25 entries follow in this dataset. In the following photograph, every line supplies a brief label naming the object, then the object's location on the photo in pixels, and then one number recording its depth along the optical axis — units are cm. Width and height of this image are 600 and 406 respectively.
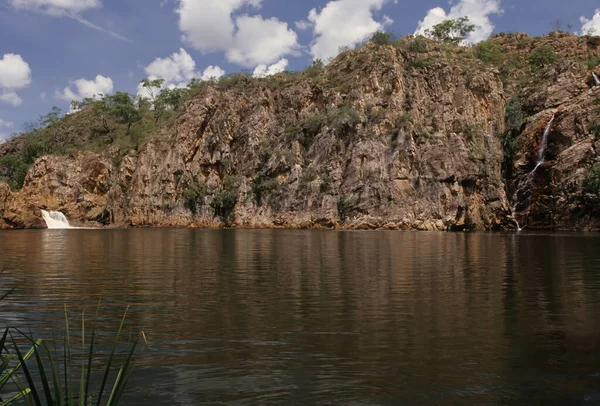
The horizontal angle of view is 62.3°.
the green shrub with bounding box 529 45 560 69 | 9656
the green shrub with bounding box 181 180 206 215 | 8456
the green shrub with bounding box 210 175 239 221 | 8249
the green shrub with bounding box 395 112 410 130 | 7631
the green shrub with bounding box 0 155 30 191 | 9844
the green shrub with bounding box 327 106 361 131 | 7906
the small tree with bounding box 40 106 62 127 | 12456
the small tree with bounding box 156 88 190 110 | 11931
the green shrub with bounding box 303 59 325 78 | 9624
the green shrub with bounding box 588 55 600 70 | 7762
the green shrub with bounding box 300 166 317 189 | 7756
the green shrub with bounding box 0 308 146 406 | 750
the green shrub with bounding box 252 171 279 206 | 8012
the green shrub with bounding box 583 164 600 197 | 5681
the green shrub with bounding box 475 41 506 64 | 10125
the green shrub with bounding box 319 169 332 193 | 7602
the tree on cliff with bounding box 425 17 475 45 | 11094
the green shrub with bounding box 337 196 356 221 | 7281
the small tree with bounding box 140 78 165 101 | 12125
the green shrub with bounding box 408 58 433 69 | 8562
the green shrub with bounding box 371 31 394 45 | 9488
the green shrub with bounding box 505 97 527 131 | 7719
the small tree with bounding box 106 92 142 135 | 10869
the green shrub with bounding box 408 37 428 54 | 9056
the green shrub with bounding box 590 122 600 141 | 6212
